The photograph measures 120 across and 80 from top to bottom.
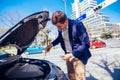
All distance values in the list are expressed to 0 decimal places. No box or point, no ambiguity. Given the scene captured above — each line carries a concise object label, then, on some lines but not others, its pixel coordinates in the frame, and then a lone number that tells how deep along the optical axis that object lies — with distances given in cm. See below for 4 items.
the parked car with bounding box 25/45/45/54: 843
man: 114
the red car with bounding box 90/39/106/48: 878
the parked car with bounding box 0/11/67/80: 86
